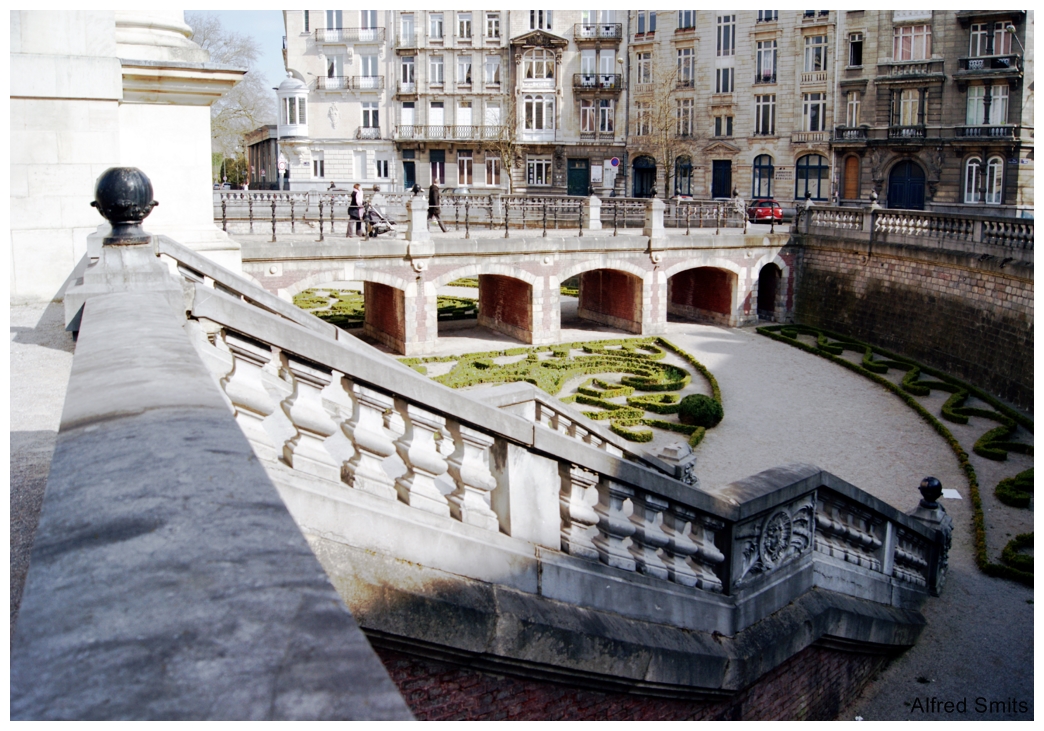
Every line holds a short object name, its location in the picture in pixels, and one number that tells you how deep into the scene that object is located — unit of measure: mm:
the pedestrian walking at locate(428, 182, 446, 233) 29953
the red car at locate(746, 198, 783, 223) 38406
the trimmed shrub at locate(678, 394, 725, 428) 18641
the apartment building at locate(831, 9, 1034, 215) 40156
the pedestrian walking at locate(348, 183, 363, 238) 26672
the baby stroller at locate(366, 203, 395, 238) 26078
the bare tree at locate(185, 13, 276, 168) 49781
